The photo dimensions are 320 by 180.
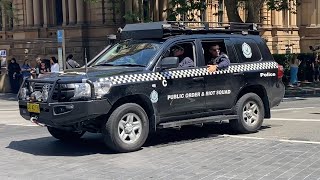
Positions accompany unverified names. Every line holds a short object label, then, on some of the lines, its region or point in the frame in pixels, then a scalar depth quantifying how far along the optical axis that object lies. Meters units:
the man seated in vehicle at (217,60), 9.70
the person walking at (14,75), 27.39
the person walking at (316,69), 26.88
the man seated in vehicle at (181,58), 9.43
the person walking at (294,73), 24.97
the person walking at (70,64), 20.21
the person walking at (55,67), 22.92
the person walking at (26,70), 25.55
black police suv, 8.27
